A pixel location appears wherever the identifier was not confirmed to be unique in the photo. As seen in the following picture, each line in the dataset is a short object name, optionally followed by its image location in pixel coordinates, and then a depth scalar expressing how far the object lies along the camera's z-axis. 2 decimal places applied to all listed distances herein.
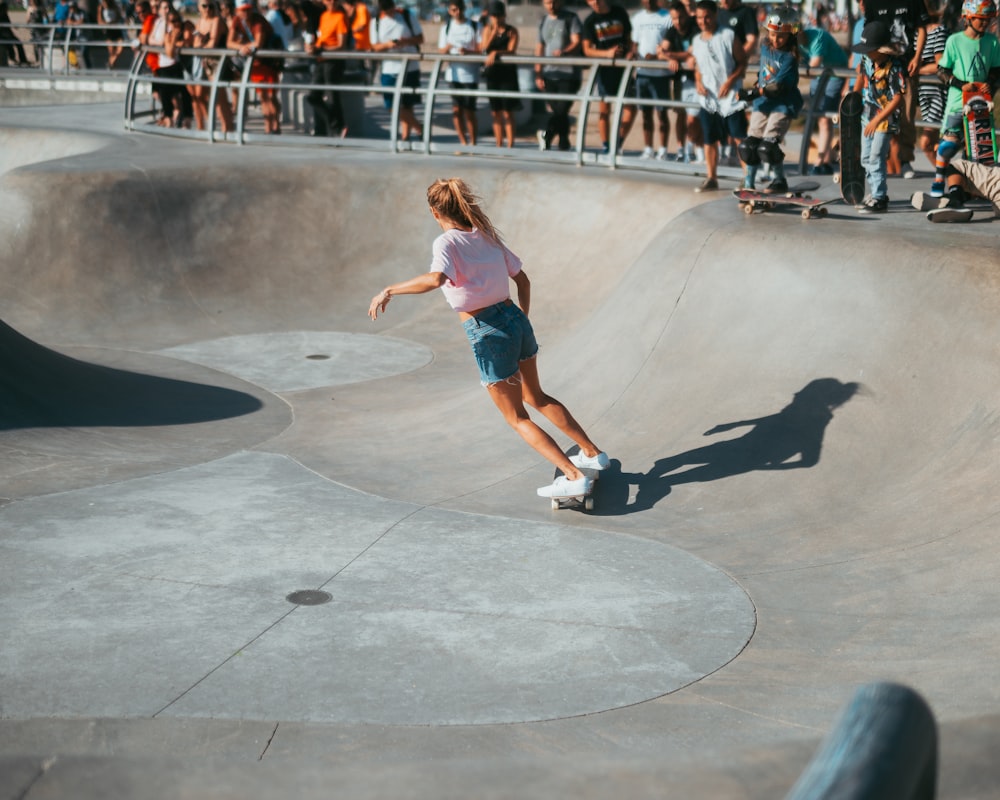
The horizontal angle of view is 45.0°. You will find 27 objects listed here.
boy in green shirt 9.20
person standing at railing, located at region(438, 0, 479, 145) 15.85
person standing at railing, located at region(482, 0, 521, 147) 14.12
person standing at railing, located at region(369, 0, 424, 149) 16.05
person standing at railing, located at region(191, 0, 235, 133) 17.12
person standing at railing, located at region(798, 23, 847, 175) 13.07
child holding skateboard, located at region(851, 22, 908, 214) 9.24
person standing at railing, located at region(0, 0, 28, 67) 27.94
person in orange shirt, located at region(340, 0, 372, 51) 16.52
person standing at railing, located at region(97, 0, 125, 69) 26.53
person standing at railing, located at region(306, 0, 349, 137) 16.28
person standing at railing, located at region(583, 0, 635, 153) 14.27
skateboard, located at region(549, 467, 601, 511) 7.26
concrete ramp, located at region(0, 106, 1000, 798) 4.79
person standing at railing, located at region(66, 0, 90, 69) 26.78
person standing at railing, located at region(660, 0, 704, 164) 13.78
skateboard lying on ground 9.45
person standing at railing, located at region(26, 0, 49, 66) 27.78
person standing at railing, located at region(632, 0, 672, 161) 14.02
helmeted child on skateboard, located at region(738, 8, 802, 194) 10.27
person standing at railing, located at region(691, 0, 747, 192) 11.91
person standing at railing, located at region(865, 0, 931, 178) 10.60
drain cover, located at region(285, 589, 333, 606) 6.09
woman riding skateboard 6.55
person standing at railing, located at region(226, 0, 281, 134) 16.30
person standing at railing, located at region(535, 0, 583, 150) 14.66
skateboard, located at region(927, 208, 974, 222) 9.04
